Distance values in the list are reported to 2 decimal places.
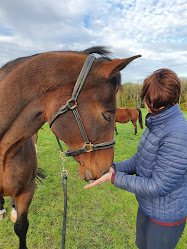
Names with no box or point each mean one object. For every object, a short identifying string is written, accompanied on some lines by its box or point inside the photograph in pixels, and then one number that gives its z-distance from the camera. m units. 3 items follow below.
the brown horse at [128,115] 10.51
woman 1.38
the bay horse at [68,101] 1.48
